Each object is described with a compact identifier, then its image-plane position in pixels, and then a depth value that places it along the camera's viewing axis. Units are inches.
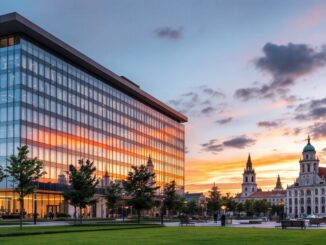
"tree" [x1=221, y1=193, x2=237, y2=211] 5426.7
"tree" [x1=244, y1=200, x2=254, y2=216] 7167.3
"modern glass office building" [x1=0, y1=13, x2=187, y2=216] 3034.0
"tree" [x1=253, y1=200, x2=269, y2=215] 7346.0
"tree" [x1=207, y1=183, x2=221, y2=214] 4439.0
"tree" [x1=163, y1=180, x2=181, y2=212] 3809.1
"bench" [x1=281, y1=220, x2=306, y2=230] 1924.2
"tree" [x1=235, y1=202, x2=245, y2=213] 6069.4
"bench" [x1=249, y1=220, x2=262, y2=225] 2834.6
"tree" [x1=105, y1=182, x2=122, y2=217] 3245.6
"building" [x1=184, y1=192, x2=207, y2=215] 5818.4
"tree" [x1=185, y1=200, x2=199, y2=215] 5349.4
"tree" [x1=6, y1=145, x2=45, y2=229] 1882.4
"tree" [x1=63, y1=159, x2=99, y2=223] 2380.7
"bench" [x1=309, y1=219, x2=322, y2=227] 2355.6
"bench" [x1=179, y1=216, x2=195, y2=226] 2353.6
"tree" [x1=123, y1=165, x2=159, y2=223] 2704.2
